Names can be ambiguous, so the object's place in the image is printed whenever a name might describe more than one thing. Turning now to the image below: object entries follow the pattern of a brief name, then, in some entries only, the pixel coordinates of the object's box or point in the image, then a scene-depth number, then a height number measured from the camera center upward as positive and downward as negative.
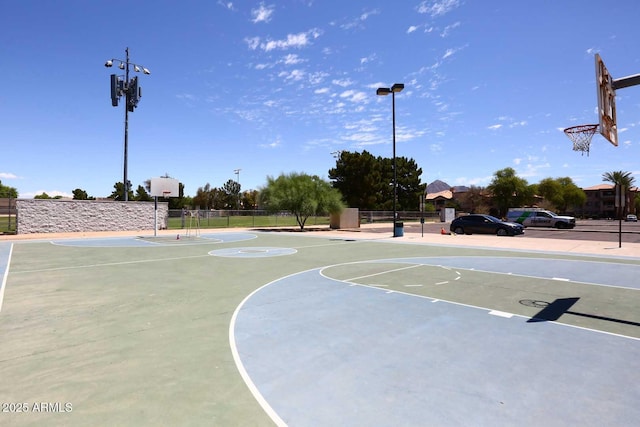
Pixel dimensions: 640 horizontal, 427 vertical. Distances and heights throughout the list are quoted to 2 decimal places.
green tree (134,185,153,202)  86.25 +4.71
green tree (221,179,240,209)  107.19 +6.60
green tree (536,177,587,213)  85.19 +5.63
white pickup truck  34.62 -0.25
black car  26.05 -0.79
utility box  36.78 -0.40
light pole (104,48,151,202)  32.34 +11.32
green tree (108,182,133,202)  85.11 +5.32
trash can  25.91 -1.07
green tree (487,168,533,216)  73.56 +5.25
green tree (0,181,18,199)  115.12 +7.56
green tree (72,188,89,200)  99.62 +5.60
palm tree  88.69 +9.82
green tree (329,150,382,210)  60.50 +6.24
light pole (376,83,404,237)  23.98 +8.55
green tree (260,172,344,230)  33.81 +1.81
